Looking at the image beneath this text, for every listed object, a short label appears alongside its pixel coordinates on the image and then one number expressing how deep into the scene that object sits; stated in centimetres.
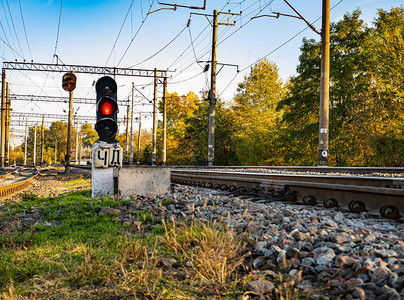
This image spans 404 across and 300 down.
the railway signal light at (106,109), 830
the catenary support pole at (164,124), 3481
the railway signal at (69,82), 2955
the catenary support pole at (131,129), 4344
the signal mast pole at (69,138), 3047
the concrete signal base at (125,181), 843
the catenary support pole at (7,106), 4646
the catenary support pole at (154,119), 3756
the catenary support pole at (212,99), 2364
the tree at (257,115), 2930
